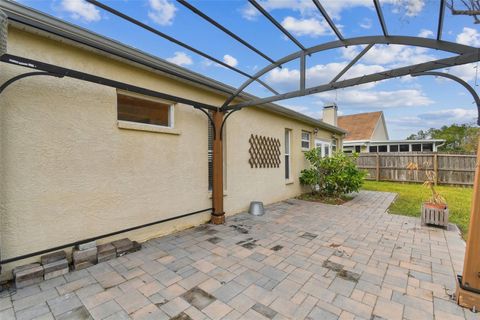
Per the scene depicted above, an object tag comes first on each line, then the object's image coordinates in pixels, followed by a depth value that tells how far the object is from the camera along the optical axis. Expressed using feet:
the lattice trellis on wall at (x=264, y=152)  22.56
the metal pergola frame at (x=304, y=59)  8.95
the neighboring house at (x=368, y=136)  54.90
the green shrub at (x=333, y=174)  27.20
